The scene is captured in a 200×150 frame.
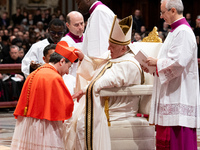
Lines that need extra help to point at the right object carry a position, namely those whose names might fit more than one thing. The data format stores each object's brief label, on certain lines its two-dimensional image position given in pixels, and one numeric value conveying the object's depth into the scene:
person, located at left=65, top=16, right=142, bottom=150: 9.33
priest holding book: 8.47
